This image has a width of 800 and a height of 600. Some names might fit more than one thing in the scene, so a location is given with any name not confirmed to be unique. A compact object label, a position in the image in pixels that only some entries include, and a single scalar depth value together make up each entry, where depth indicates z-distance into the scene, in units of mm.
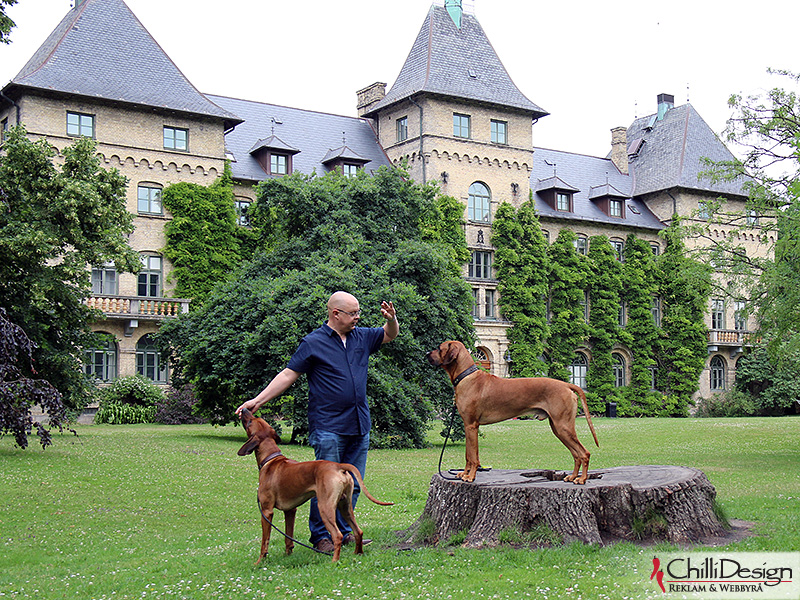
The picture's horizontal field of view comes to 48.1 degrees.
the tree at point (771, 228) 17953
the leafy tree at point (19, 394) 13258
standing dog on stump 8102
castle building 35531
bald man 7820
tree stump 7793
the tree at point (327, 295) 21797
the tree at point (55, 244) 19188
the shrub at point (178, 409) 33688
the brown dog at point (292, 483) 7234
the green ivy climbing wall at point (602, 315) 46000
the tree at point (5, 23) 16000
